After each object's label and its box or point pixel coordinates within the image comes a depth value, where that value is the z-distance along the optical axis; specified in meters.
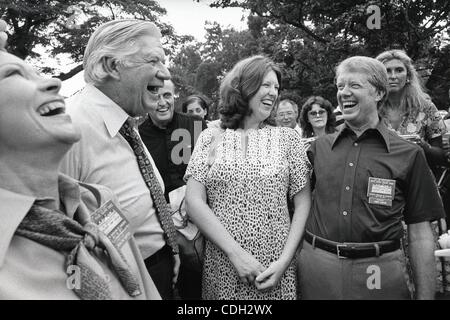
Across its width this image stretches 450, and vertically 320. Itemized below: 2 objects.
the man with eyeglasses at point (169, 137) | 3.63
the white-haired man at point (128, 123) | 1.96
